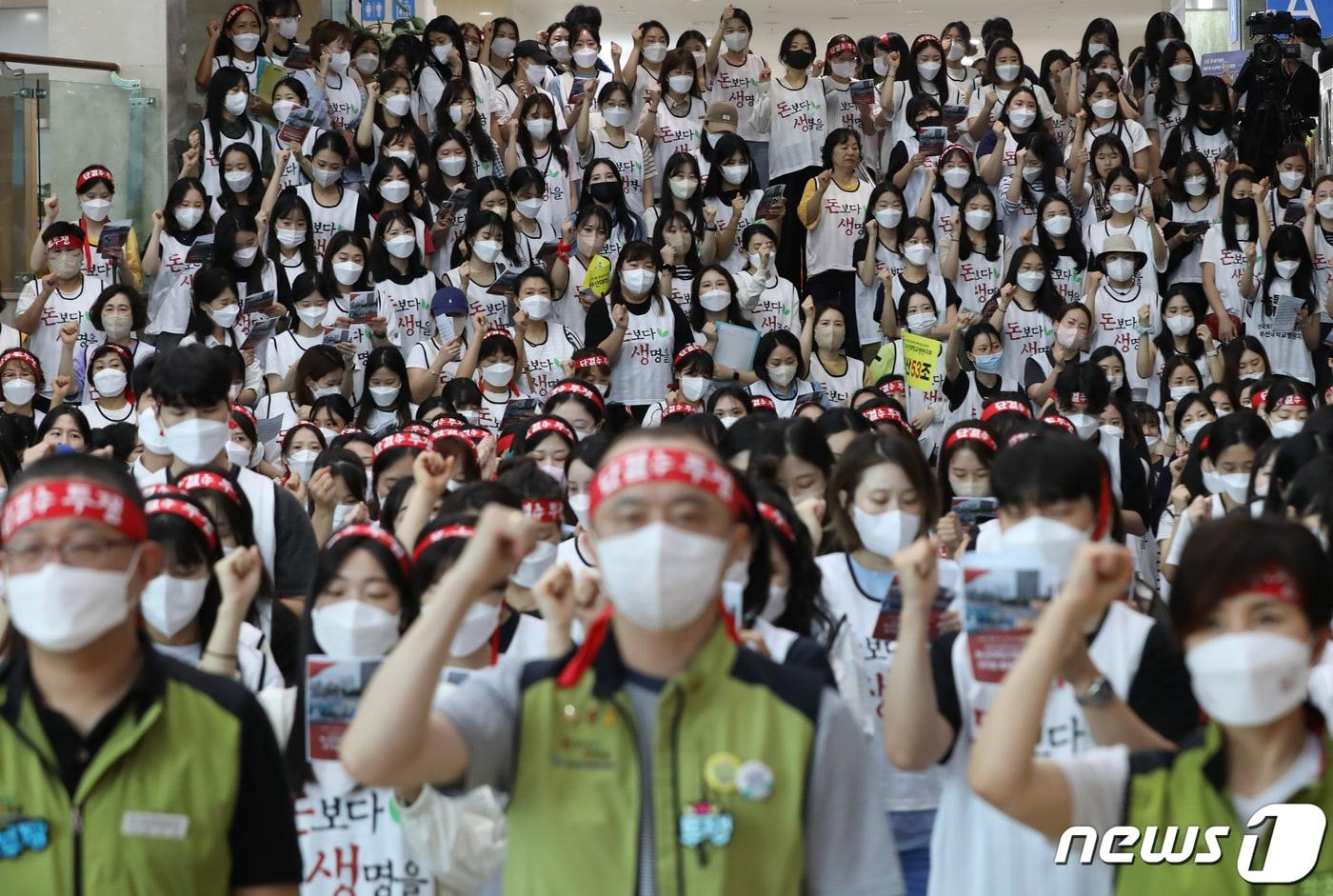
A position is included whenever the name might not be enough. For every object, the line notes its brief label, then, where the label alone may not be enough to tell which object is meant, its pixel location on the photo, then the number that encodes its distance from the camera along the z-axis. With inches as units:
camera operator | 1187.9
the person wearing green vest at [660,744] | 215.6
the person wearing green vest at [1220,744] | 213.2
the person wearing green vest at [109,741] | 221.9
